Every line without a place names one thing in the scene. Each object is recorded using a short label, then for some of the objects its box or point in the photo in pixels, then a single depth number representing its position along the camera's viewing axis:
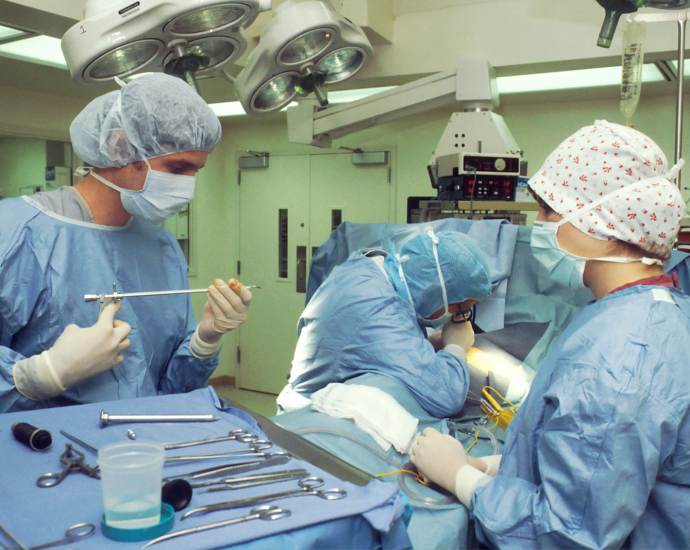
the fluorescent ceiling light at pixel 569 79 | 3.27
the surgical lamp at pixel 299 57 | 1.74
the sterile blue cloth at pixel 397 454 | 1.21
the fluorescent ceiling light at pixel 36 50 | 2.86
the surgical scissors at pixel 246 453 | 0.81
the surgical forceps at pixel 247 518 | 0.61
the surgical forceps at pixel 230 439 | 0.86
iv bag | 2.12
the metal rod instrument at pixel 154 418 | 0.92
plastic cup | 0.61
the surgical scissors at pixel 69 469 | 0.71
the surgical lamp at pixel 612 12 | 2.06
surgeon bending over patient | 1.81
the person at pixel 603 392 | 1.01
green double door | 4.57
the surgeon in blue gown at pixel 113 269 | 1.19
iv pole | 1.93
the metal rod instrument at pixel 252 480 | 0.74
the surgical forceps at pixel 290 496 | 0.67
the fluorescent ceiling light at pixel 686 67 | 3.03
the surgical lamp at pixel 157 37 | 1.46
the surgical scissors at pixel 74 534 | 0.58
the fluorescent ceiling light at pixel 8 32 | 2.63
